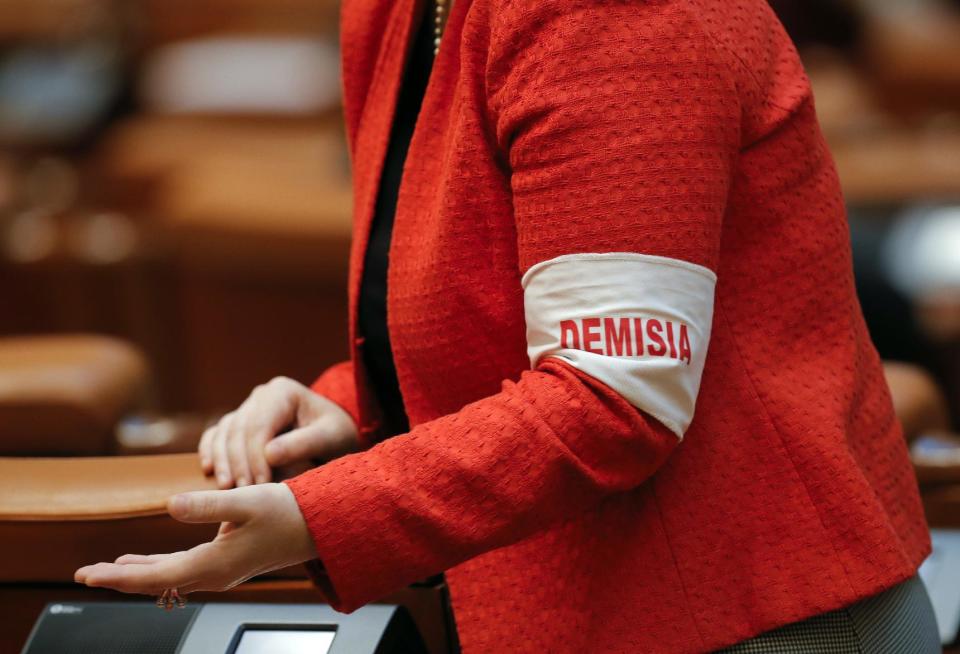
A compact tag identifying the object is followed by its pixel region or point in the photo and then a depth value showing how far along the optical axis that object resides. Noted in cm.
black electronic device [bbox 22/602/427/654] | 416
